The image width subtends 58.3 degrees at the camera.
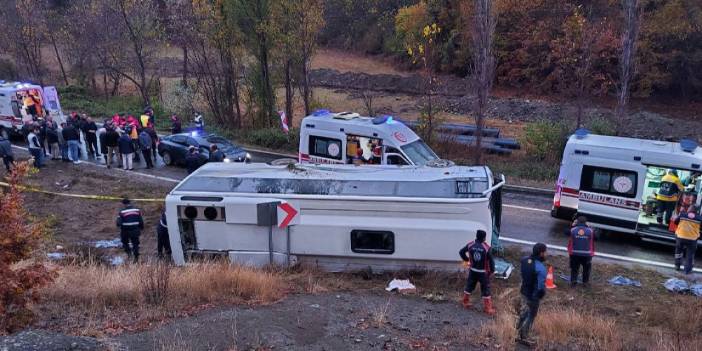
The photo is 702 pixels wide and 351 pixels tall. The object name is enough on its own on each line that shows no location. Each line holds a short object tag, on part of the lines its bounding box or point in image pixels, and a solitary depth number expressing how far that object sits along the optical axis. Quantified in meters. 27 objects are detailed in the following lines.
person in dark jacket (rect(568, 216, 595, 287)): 11.66
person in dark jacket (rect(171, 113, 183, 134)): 24.50
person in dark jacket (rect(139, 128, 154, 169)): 21.09
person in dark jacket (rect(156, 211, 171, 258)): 12.77
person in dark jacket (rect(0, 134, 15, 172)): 20.11
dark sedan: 21.31
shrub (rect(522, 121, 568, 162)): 23.17
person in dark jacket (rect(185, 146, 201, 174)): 17.94
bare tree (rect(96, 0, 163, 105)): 33.47
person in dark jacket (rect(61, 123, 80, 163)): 21.42
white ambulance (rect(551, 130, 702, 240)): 14.06
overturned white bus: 11.35
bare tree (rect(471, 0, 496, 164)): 20.97
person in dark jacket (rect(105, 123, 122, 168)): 21.10
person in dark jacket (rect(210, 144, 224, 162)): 18.11
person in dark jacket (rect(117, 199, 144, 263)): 13.14
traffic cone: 11.87
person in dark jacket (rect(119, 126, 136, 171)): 20.80
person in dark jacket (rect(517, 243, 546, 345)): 8.68
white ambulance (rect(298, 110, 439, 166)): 16.70
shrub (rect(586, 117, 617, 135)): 23.11
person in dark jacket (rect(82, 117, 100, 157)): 22.34
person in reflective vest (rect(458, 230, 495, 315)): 9.99
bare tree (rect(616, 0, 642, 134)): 22.16
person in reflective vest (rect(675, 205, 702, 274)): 12.63
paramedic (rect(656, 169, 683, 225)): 14.37
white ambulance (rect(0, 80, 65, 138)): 24.78
